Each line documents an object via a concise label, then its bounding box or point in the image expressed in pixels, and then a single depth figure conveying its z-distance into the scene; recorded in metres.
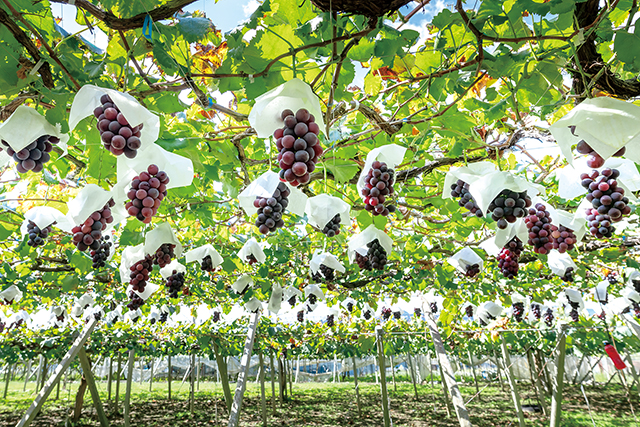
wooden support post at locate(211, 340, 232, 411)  6.39
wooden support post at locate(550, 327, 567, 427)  5.17
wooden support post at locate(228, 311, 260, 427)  5.08
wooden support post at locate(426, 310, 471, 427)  4.88
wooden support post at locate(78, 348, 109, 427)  5.16
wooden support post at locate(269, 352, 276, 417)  9.20
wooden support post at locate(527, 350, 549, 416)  7.53
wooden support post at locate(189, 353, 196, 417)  9.25
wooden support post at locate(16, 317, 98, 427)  4.30
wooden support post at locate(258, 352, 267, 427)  7.51
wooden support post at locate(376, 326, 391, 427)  5.80
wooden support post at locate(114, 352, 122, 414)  8.71
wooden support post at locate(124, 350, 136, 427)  6.32
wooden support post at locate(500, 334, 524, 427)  5.73
